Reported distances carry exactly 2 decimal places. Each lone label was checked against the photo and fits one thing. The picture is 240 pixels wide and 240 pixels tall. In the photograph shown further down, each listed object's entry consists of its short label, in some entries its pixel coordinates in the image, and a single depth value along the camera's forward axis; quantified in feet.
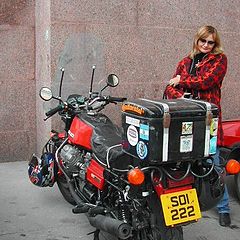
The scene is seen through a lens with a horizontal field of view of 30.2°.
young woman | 12.71
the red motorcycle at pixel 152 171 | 9.52
